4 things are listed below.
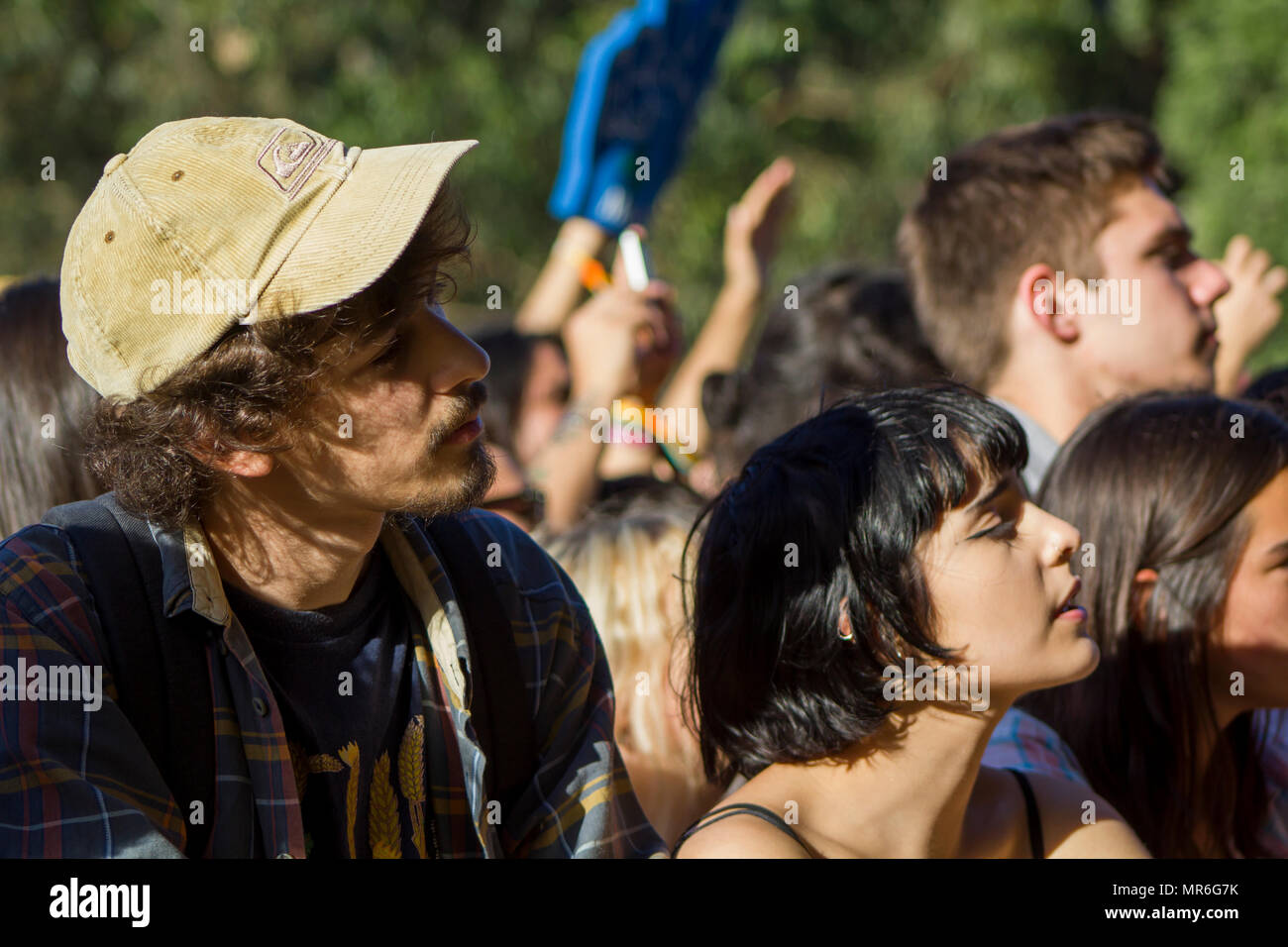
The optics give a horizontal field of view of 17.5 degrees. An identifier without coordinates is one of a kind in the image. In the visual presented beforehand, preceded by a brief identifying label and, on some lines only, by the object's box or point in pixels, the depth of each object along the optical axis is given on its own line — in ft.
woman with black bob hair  7.13
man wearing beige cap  6.70
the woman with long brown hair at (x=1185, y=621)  7.72
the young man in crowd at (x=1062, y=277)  8.74
